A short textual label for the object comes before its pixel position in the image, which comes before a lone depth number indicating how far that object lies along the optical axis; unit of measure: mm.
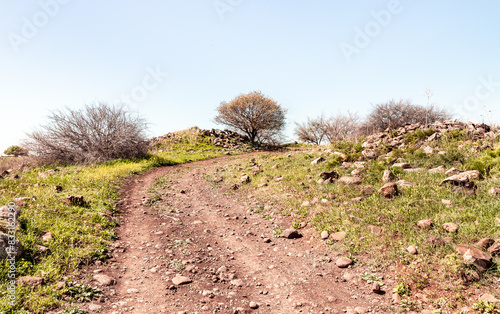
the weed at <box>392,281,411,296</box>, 4113
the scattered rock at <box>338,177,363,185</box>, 8423
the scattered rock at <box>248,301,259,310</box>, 4141
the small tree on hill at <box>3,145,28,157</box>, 18378
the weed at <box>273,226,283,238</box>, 6788
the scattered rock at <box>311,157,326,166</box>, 11852
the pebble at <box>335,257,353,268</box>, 5086
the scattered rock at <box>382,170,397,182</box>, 8018
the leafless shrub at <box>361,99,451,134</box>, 24062
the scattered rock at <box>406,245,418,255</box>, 4805
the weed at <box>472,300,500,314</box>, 3477
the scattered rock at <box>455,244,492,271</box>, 4035
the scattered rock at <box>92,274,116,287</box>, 4762
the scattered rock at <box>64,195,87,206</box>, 8180
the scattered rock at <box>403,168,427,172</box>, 8308
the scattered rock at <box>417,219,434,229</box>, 5340
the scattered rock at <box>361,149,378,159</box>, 10547
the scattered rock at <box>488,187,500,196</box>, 5986
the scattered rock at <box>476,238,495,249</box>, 4404
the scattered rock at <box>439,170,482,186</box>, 6727
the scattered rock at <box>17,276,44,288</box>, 4402
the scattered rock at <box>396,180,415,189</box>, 7198
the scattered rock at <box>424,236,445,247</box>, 4752
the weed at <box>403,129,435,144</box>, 11422
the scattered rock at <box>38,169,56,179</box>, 12708
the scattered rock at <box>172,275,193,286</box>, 4801
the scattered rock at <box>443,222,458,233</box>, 5016
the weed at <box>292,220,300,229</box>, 7008
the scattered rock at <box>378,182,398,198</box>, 6969
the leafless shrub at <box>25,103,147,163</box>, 17781
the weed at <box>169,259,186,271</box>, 5320
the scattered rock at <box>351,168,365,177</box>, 9023
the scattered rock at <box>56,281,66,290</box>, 4453
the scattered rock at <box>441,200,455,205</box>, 6024
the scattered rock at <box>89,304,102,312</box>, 4066
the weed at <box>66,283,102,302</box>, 4320
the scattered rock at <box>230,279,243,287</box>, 4771
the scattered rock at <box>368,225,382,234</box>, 5696
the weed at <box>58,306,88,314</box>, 3921
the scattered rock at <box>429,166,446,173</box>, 7939
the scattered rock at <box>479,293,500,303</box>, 3561
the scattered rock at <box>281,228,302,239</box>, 6543
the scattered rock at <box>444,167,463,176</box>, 7512
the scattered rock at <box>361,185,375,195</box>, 7564
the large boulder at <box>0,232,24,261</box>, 4811
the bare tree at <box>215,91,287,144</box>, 32562
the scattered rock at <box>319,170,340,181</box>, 9336
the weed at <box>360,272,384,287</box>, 4479
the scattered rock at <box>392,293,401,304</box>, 4008
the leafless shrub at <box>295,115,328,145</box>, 37844
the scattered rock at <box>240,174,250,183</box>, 12092
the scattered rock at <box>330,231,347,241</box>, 5902
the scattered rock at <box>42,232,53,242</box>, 5866
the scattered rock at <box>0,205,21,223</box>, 5995
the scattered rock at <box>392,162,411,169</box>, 8781
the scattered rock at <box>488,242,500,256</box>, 4234
